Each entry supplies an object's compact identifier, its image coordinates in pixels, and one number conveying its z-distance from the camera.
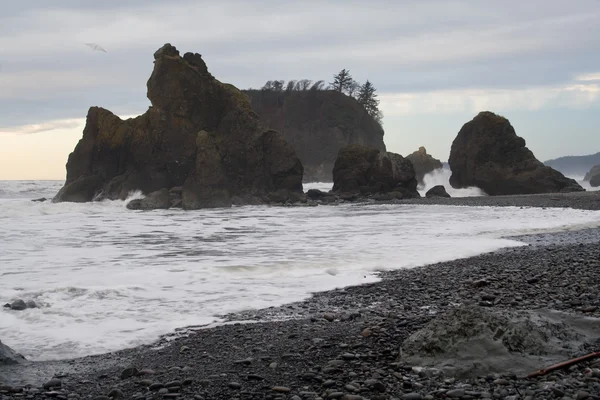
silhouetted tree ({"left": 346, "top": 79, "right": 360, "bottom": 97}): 89.44
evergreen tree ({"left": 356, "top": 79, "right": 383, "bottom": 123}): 87.75
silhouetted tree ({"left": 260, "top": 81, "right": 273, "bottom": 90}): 86.23
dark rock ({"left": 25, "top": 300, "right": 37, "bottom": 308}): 7.35
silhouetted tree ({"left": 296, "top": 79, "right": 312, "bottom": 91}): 86.56
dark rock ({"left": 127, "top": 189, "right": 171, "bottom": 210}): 33.25
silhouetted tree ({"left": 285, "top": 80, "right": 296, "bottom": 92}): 86.06
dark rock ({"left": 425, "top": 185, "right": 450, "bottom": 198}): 40.62
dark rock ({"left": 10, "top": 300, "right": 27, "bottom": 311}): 7.26
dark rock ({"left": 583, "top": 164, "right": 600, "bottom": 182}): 87.35
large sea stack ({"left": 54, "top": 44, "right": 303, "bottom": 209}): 39.16
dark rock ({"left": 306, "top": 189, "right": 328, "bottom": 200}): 39.22
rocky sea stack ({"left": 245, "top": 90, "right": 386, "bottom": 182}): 78.19
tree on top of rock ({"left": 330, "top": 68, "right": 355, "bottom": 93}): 88.94
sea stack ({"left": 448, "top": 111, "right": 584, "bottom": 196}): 39.81
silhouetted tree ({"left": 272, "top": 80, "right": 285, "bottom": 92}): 86.38
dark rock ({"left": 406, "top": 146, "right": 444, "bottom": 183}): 65.62
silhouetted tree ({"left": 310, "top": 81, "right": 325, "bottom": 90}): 85.12
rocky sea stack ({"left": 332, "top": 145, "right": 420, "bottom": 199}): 41.06
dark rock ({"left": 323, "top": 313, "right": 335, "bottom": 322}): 6.27
